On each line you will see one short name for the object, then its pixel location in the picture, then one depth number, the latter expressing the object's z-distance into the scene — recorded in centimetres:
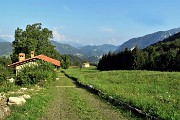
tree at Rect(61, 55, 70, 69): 8813
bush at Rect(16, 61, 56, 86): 2663
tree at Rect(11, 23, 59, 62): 6237
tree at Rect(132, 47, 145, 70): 6104
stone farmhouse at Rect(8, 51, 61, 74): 4425
